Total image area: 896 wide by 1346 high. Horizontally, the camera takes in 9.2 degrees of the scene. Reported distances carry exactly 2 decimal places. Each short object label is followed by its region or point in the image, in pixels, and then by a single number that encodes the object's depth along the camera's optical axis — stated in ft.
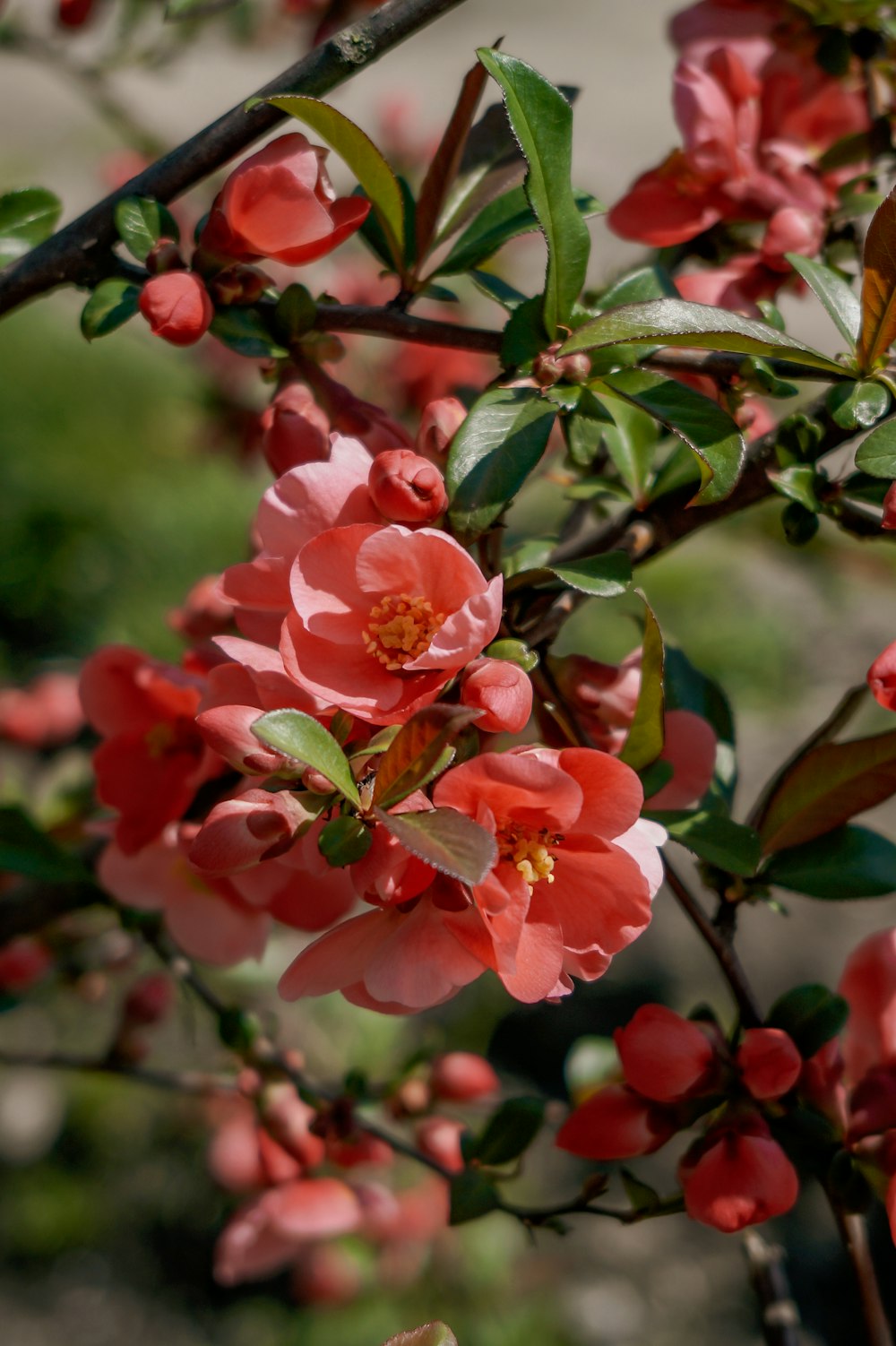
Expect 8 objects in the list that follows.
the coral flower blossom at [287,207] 2.92
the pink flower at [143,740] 3.05
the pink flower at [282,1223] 3.43
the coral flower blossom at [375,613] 2.83
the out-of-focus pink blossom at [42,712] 5.01
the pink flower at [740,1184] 2.90
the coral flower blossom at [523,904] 2.79
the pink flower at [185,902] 3.09
